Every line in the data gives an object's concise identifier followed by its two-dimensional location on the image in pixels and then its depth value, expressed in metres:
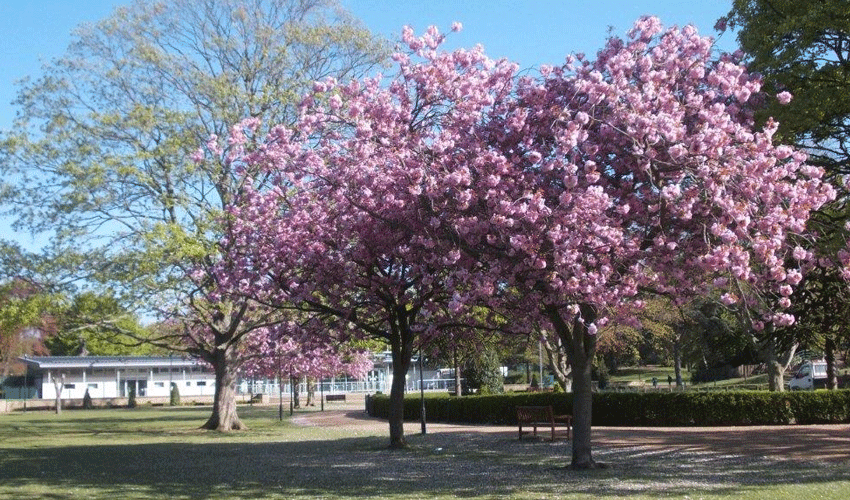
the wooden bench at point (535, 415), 22.97
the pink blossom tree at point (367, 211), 14.48
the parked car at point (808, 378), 49.06
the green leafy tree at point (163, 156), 26.89
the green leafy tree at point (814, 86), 14.76
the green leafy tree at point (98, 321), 27.66
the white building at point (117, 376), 81.62
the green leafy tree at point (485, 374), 44.22
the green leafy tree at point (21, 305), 26.69
